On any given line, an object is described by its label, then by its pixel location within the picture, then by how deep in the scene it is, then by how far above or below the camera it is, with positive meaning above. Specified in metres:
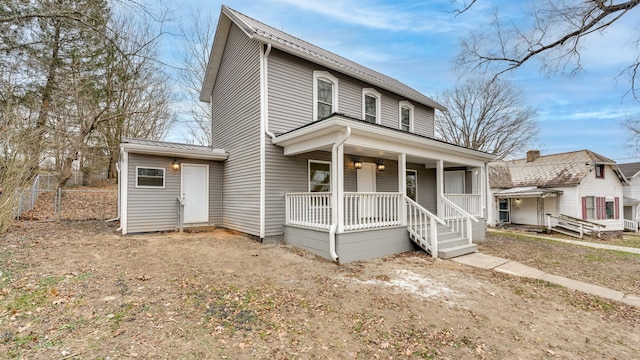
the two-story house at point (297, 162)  6.62 +0.82
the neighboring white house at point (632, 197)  23.33 -1.00
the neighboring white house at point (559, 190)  17.02 -0.26
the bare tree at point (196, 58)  16.75 +8.05
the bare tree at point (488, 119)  23.17 +5.93
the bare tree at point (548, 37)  6.15 +3.84
